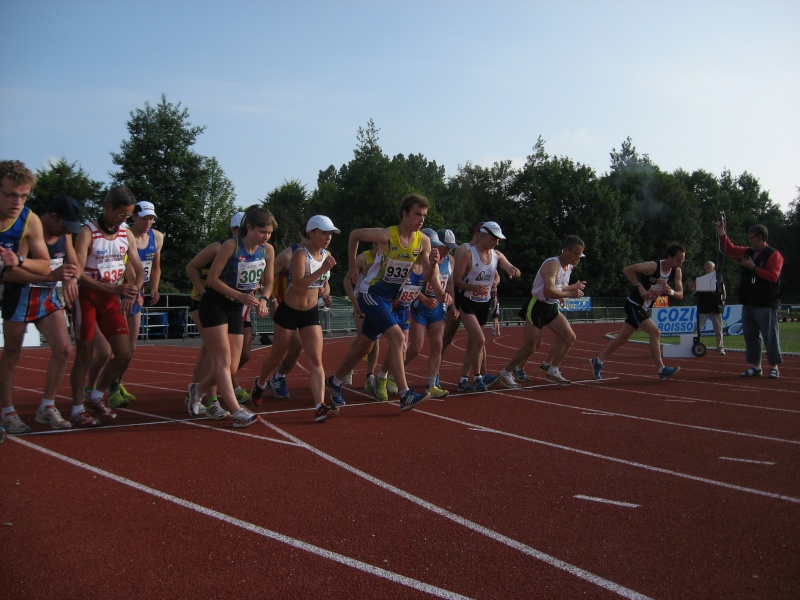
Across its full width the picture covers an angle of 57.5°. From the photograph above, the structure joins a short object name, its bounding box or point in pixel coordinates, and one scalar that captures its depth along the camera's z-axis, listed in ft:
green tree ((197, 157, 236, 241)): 132.98
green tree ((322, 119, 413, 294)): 157.99
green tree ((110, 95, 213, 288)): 122.01
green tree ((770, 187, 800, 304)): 214.48
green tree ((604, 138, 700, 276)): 197.98
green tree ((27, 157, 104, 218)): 116.07
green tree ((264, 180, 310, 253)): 196.13
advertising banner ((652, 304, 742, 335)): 55.42
